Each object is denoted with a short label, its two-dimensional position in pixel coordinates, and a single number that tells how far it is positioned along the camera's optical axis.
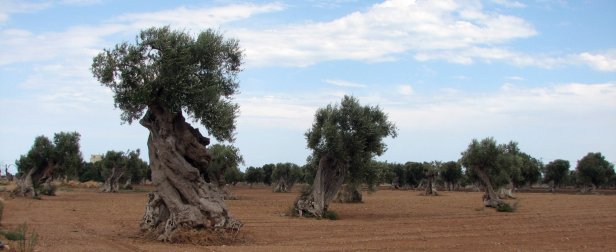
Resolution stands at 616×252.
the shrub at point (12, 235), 16.97
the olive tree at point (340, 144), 30.89
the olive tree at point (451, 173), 96.62
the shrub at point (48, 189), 54.74
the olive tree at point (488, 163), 40.78
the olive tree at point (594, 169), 90.88
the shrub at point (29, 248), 12.30
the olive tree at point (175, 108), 19.52
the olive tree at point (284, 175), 92.62
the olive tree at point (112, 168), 72.75
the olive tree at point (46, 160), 47.28
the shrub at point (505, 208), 37.75
